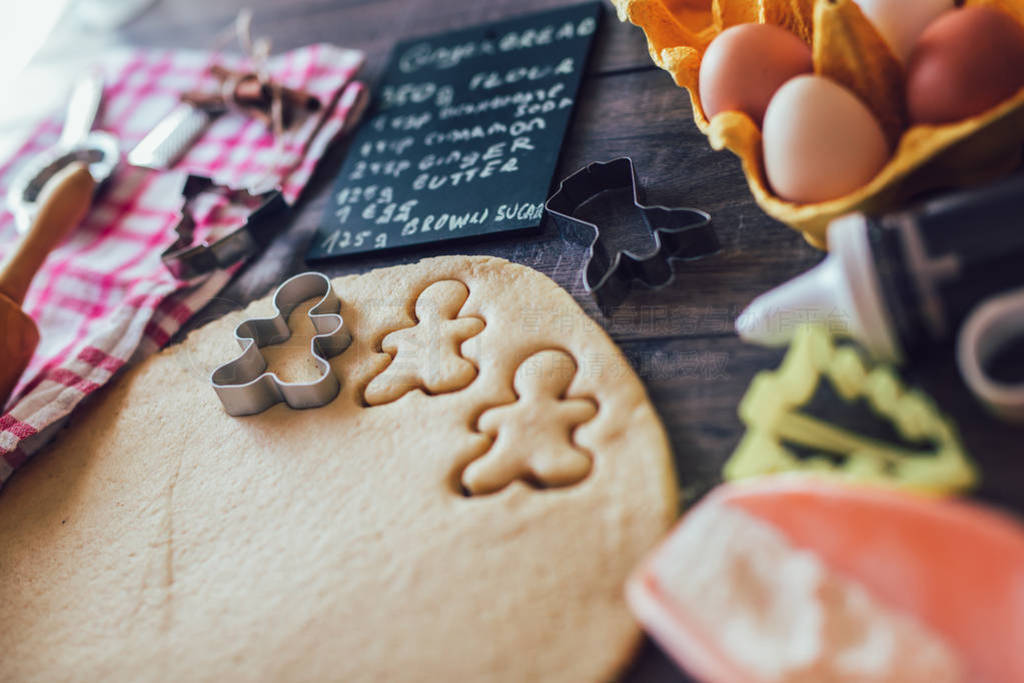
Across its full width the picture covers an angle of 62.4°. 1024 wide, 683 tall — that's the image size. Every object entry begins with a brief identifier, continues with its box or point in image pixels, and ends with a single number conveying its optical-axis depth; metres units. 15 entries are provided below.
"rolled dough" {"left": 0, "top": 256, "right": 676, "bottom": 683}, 0.67
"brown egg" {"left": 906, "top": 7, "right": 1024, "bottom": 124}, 0.66
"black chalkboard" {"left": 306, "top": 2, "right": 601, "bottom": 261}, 1.04
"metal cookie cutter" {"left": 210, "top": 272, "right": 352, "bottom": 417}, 0.88
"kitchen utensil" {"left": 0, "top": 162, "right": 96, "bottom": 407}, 0.98
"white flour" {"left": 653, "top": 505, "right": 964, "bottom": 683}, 0.52
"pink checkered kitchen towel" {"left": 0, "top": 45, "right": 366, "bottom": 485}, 1.01
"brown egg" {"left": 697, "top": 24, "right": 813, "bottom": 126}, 0.78
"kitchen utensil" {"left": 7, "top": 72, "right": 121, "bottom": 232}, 1.28
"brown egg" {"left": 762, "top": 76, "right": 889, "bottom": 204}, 0.70
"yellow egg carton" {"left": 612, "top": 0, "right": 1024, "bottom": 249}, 0.68
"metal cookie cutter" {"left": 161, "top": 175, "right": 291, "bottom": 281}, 1.10
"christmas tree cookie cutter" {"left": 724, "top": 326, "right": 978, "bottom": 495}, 0.61
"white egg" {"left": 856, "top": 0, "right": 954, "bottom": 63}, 0.74
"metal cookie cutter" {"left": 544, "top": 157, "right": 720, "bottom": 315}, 0.85
